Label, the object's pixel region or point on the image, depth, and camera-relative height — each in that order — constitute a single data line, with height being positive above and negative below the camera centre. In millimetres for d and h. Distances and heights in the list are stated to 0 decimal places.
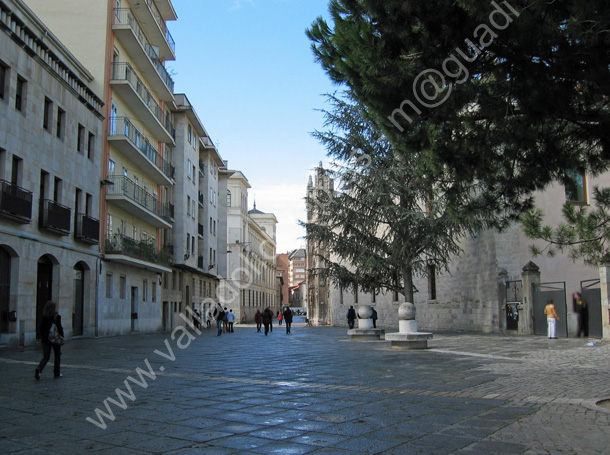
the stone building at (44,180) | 19406 +4502
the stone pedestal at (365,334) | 24562 -1847
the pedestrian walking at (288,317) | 36806 -1631
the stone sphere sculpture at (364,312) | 24984 -900
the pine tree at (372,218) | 24047 +3223
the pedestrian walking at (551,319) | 22531 -1131
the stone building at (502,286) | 26266 +265
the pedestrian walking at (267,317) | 35759 -1591
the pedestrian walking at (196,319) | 45312 -2137
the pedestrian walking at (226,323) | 37756 -2159
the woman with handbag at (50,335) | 10719 -791
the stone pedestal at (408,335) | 18344 -1423
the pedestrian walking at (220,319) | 33531 -1581
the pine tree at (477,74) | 6414 +2737
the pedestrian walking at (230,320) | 39112 -1919
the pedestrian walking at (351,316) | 35125 -1503
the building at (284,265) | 187000 +9157
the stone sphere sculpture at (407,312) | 18297 -667
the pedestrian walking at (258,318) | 41312 -1900
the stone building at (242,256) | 75312 +5310
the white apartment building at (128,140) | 28562 +8694
